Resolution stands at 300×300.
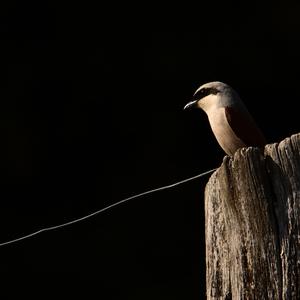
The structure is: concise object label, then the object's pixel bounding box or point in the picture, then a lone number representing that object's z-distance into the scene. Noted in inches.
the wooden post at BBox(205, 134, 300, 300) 219.5
